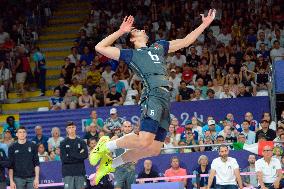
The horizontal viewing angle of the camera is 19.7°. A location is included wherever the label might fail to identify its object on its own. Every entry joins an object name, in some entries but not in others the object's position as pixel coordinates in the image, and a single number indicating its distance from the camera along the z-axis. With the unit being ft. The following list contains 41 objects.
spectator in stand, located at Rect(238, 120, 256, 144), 67.20
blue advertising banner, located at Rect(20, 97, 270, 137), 74.69
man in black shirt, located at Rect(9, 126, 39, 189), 59.31
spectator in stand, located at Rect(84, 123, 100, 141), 69.56
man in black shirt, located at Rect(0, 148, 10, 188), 58.85
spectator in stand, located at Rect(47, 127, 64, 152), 71.15
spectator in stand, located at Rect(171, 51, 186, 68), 83.30
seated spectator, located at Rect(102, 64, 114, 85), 83.71
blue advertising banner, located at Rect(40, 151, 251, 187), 64.85
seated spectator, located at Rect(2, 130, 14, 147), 69.64
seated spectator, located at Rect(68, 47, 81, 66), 89.93
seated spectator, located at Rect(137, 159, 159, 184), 63.62
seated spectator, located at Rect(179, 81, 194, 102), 77.36
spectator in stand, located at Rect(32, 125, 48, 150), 72.23
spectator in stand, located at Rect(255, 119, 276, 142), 66.54
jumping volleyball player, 41.47
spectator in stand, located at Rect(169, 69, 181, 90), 79.00
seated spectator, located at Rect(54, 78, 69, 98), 83.51
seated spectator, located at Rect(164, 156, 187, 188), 63.62
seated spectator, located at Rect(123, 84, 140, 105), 77.54
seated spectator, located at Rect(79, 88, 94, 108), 79.51
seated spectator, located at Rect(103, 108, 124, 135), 70.76
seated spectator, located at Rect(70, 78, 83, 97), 82.08
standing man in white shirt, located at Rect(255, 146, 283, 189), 59.82
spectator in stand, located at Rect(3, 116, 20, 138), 77.07
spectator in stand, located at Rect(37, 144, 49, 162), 68.44
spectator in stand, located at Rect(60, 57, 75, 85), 87.56
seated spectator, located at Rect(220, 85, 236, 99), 75.87
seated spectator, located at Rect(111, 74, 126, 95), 80.60
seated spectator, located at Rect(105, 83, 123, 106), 78.89
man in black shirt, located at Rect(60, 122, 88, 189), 59.82
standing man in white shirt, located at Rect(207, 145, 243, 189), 60.03
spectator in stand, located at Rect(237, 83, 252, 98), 75.41
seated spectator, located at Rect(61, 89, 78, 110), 79.87
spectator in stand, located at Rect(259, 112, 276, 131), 69.36
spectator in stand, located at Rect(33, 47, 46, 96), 91.61
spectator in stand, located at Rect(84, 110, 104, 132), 73.80
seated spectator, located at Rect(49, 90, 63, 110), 81.86
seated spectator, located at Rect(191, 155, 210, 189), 62.80
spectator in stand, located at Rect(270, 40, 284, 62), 81.15
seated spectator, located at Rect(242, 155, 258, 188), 63.21
